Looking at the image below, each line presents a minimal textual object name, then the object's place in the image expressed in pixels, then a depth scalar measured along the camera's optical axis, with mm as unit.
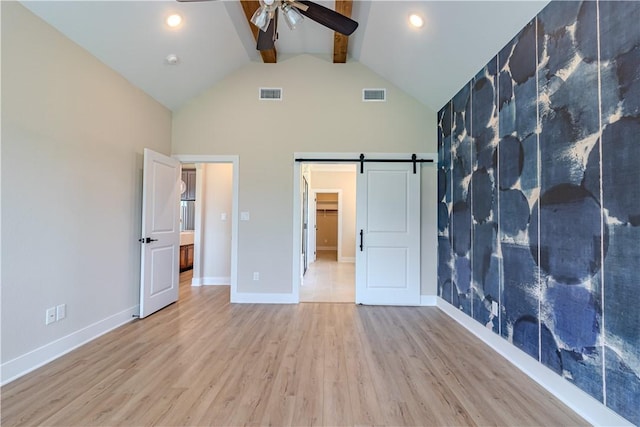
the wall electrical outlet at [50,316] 2373
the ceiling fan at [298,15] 2031
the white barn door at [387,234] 4078
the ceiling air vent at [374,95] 4129
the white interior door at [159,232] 3430
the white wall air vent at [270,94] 4160
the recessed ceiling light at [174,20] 2889
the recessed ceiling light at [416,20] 2839
